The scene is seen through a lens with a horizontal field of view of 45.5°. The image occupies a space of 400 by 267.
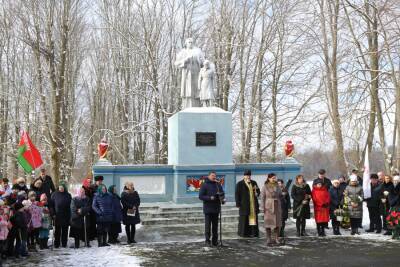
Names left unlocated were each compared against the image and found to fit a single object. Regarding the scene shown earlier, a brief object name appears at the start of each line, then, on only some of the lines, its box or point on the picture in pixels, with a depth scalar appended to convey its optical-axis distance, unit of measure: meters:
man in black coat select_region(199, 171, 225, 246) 10.32
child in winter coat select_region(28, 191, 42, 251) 10.10
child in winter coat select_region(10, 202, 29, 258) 9.41
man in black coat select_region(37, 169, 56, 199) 12.29
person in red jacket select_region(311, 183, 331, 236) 11.87
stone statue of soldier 16.39
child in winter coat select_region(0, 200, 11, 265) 8.77
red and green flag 12.95
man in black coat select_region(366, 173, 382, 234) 12.32
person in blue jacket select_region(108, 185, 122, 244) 10.80
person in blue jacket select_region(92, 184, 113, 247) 10.55
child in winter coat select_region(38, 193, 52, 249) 10.46
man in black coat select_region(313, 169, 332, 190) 12.34
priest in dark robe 11.38
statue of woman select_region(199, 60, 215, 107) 15.94
